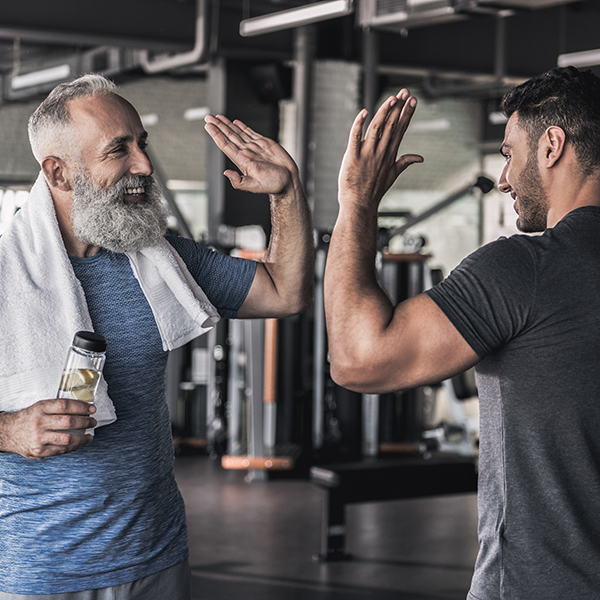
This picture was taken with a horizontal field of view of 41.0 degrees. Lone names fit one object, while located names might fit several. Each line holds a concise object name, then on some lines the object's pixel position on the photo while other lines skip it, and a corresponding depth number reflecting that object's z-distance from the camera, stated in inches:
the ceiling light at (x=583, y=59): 203.6
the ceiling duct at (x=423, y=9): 191.2
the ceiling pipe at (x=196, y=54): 249.8
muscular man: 49.0
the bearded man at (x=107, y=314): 58.6
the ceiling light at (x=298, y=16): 180.1
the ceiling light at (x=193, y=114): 366.9
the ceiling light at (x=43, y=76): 284.4
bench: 163.5
